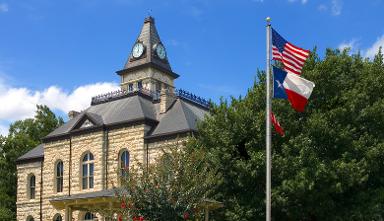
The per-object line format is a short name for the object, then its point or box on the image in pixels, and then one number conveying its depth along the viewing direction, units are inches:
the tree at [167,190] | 872.3
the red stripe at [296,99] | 792.3
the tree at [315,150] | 1130.0
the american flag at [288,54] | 805.2
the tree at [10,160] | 2345.0
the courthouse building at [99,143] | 1620.3
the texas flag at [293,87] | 796.6
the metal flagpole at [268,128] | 764.6
